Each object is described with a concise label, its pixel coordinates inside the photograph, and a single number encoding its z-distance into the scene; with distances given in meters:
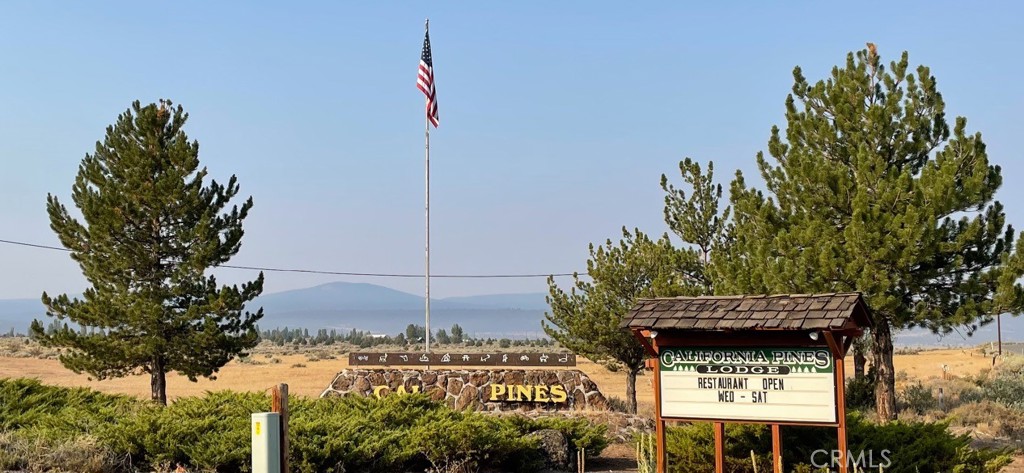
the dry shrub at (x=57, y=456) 12.43
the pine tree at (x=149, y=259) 22.73
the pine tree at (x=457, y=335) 82.56
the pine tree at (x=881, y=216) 17.48
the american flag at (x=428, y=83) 27.59
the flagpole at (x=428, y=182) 25.83
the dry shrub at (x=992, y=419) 20.72
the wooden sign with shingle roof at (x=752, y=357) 11.11
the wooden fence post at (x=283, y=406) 9.00
